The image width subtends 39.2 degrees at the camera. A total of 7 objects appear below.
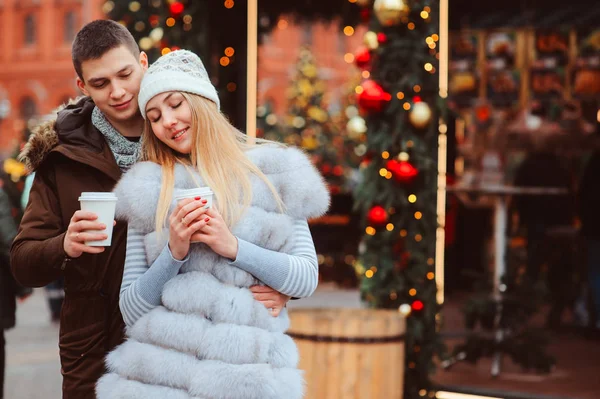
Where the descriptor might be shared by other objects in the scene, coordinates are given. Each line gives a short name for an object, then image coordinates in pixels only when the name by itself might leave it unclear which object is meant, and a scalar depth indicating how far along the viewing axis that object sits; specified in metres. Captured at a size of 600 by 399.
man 2.58
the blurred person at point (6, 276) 5.07
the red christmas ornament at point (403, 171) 5.50
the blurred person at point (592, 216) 7.97
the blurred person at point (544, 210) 9.30
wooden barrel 4.93
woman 2.33
